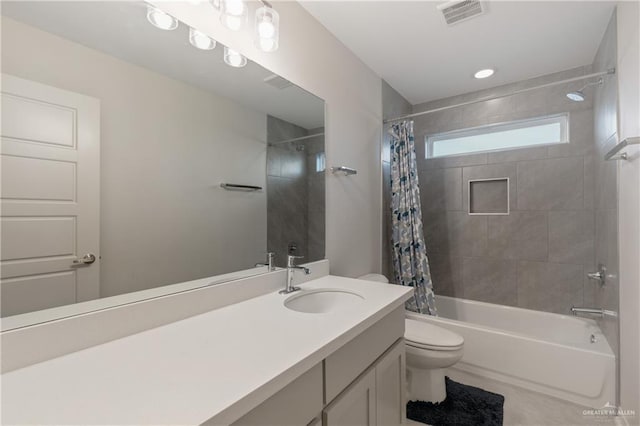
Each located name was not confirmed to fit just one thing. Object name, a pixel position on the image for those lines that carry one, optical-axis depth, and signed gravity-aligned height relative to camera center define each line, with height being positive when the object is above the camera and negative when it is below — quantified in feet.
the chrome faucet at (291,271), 4.44 -0.94
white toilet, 5.21 -2.72
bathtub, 5.37 -3.11
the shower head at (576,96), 6.32 +2.69
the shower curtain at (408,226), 7.93 -0.35
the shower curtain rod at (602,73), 5.40 +2.82
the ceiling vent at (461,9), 5.15 +3.93
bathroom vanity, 1.67 -1.18
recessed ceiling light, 7.55 +3.93
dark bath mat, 5.14 -3.84
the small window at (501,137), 7.76 +2.37
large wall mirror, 2.33 +0.63
